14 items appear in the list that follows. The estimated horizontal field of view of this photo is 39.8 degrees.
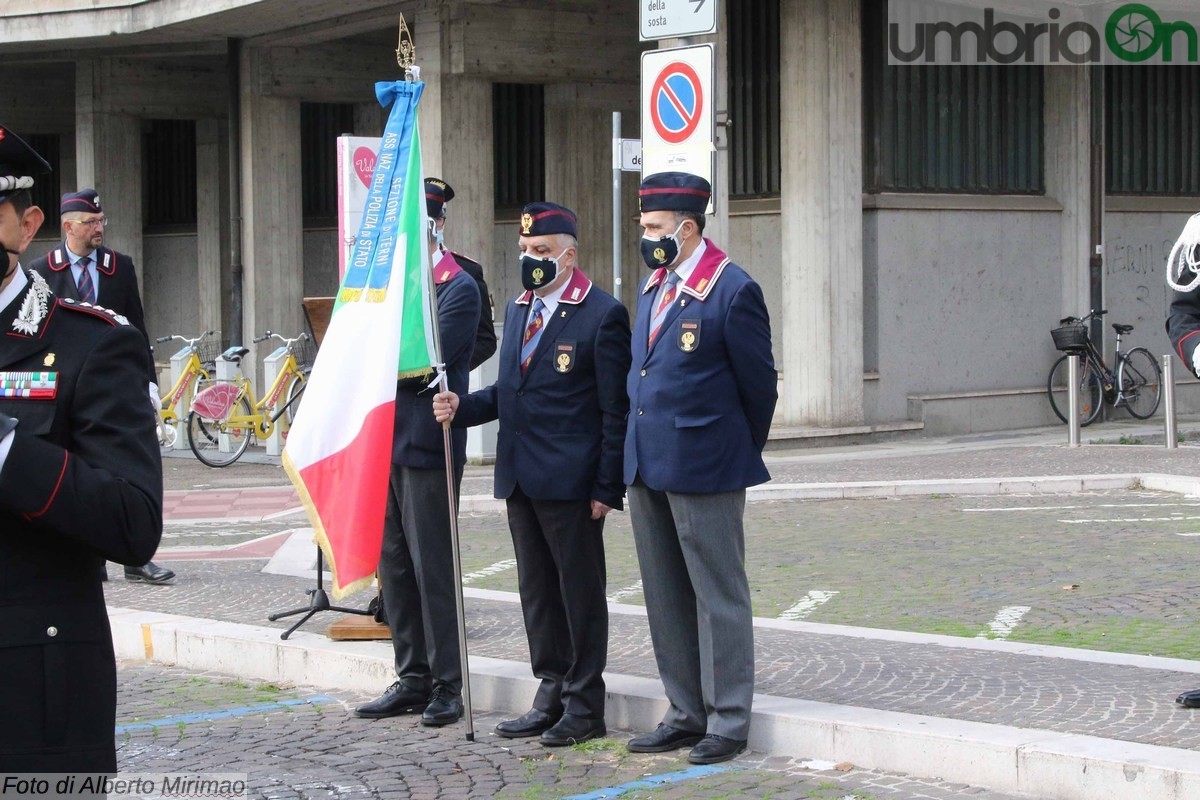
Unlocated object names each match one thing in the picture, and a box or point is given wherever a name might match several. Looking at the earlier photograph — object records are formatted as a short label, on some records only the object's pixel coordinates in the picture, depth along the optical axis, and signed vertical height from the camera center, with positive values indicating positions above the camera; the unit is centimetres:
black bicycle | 1945 -83
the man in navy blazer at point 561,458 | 633 -51
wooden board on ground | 798 -146
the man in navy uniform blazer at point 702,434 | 588 -40
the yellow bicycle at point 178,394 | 1878 -71
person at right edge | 591 +3
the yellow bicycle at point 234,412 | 1817 -90
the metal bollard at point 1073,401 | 1667 -88
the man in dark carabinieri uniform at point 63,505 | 296 -31
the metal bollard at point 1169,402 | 1622 -89
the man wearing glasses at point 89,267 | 932 +38
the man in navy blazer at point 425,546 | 675 -91
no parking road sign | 1110 +143
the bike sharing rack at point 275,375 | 1912 -53
